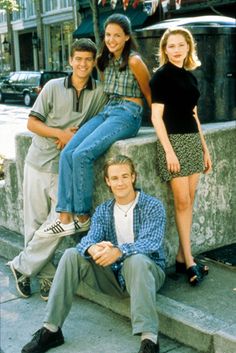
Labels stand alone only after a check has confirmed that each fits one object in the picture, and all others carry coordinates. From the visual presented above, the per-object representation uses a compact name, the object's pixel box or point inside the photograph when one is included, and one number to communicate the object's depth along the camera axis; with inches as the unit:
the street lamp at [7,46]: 1534.2
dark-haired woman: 160.1
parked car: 900.6
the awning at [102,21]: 893.8
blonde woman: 157.9
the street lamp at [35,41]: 1338.2
